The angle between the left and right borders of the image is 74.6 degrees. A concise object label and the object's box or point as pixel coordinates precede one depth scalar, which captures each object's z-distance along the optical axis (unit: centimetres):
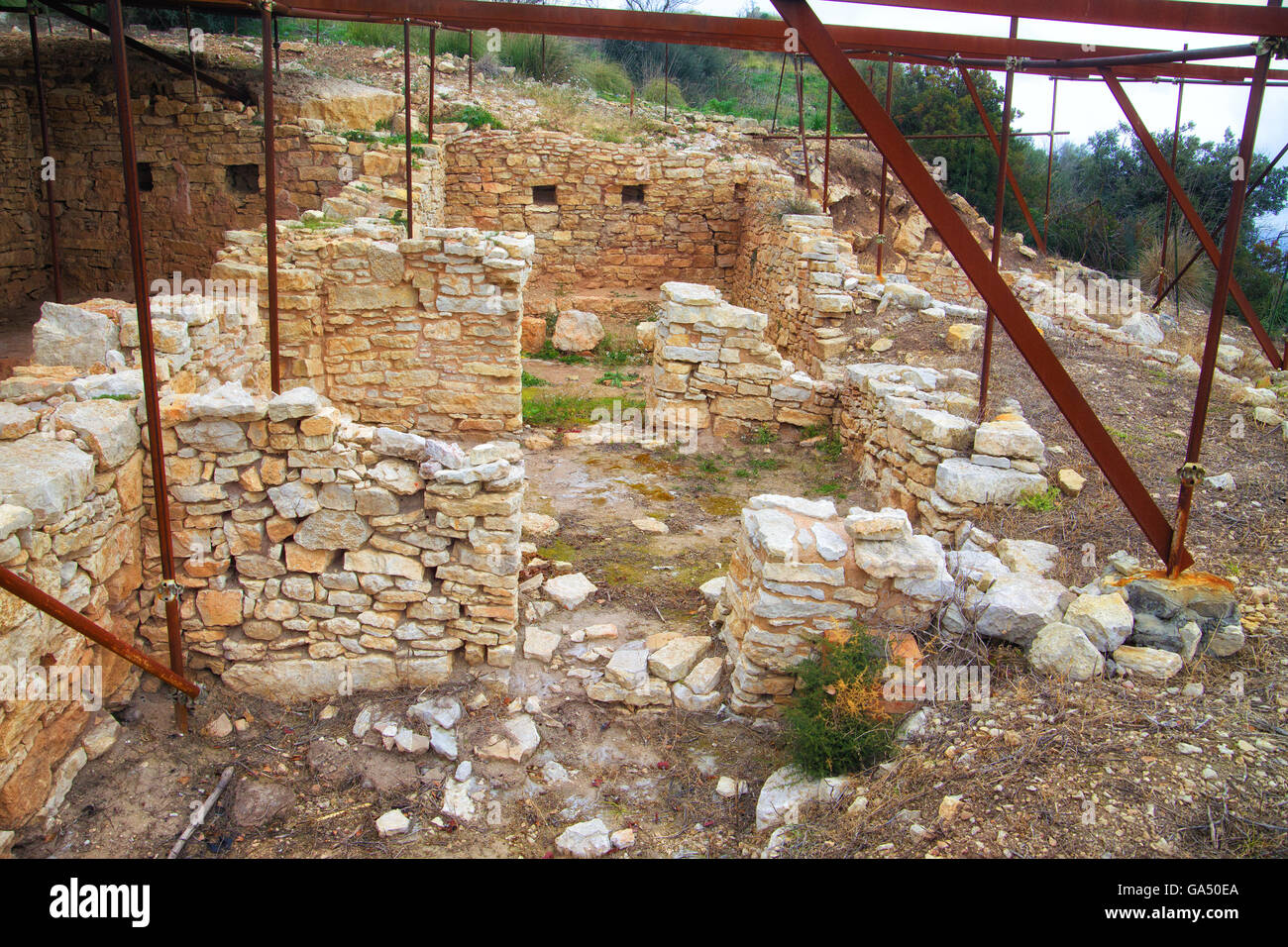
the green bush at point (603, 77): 1931
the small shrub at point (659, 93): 2052
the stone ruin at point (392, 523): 452
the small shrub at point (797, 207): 1364
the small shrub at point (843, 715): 443
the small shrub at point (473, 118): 1513
